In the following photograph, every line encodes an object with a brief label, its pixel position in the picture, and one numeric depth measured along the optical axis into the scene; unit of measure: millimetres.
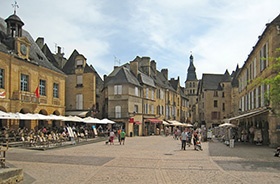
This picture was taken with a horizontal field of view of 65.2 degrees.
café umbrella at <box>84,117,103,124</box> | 20590
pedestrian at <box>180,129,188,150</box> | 14124
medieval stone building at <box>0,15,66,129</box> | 17740
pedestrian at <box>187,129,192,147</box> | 16190
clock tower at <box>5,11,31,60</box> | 19265
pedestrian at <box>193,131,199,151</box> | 14256
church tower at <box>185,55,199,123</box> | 90722
